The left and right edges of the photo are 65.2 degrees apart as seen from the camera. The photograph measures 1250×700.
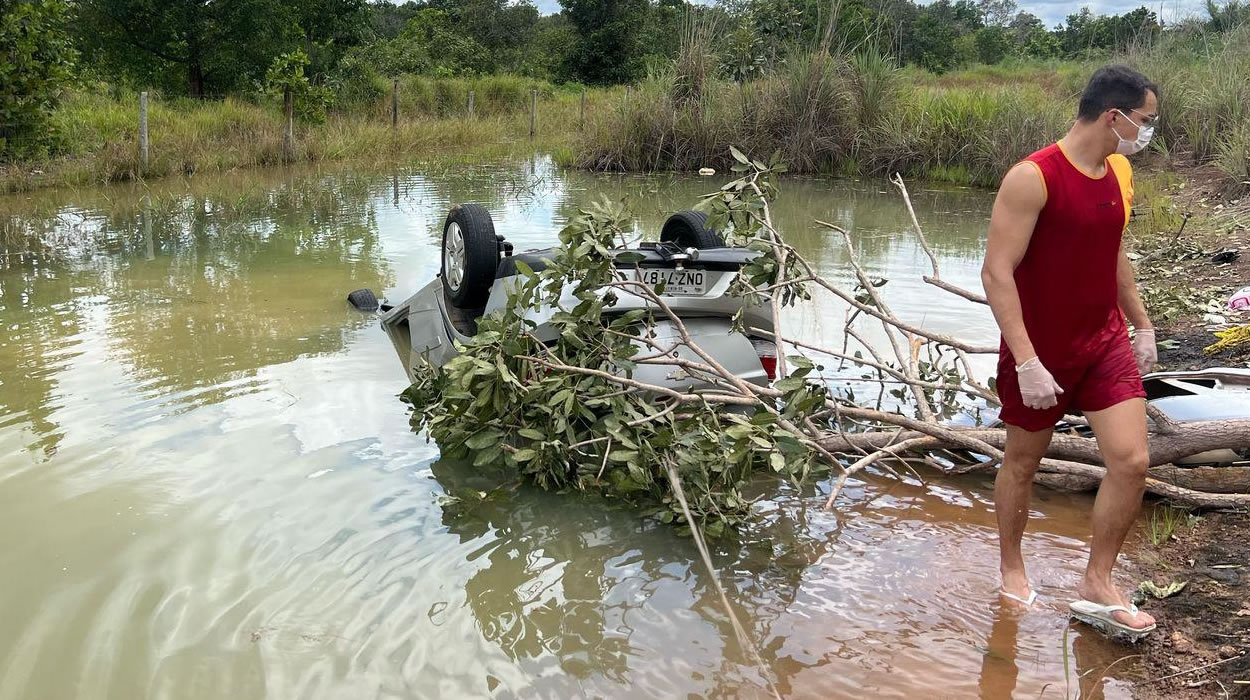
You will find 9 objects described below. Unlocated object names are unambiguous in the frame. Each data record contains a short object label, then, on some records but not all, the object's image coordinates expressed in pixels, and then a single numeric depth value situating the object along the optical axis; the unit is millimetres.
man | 3213
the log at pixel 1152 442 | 4461
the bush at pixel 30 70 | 13001
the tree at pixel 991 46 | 52750
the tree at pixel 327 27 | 29703
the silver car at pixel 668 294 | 4887
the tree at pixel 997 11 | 63625
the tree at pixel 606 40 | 46031
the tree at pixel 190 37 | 26562
